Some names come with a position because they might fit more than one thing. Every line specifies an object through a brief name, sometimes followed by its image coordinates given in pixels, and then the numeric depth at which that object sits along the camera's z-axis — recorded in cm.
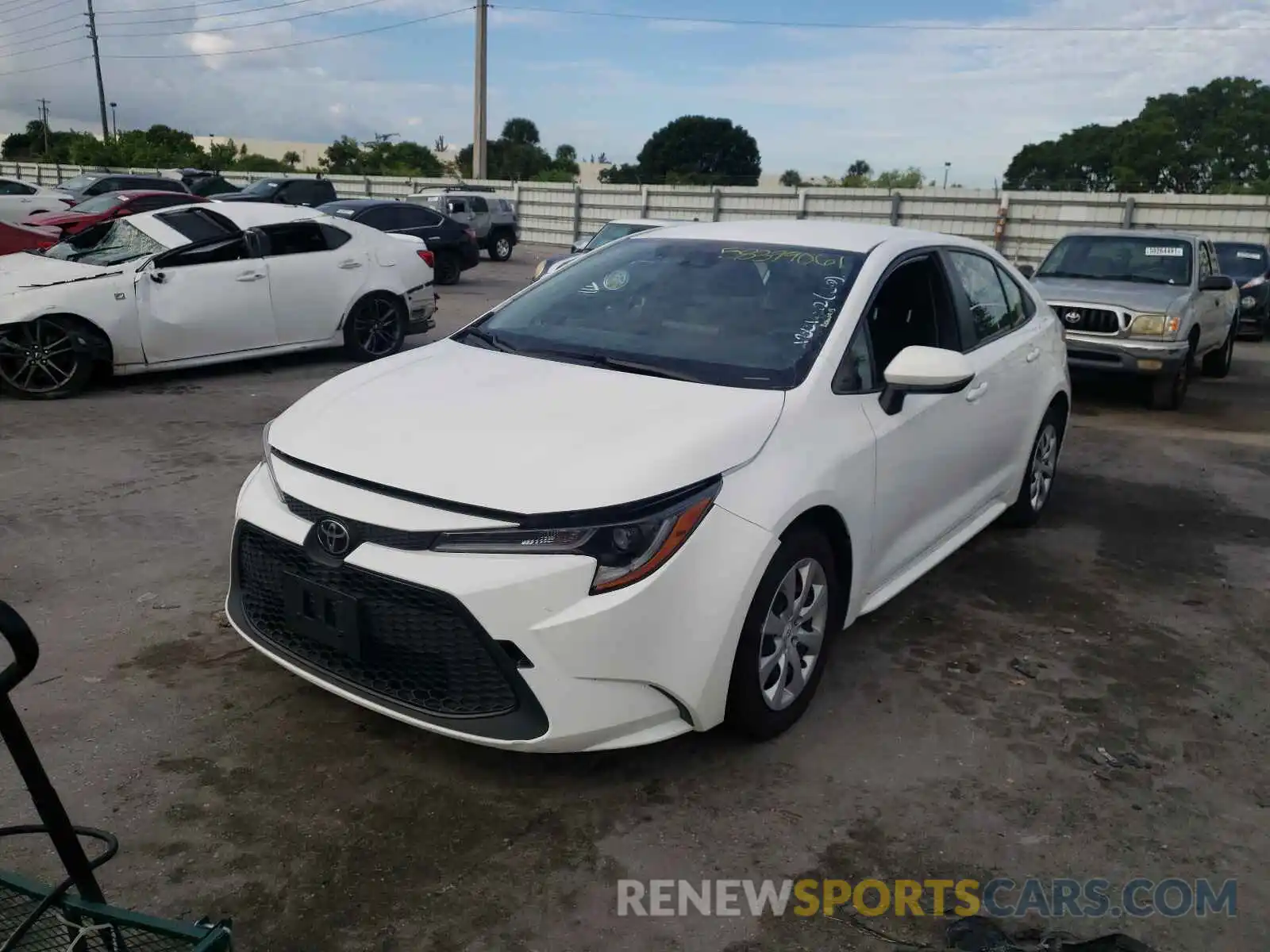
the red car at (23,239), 1122
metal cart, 158
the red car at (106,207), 1517
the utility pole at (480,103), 3519
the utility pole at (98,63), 5231
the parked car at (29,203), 1773
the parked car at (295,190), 2269
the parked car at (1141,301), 930
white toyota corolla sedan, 273
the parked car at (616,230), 1290
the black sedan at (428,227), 1666
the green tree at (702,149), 8619
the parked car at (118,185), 2172
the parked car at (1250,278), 1541
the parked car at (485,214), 2281
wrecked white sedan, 805
